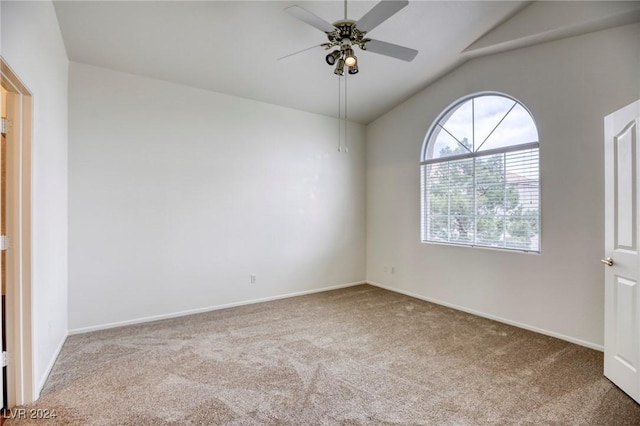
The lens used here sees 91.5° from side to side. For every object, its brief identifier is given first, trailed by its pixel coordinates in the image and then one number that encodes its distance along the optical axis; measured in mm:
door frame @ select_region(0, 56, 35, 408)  2125
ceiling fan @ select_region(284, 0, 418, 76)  2284
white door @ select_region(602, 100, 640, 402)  2260
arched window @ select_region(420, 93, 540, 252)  3680
